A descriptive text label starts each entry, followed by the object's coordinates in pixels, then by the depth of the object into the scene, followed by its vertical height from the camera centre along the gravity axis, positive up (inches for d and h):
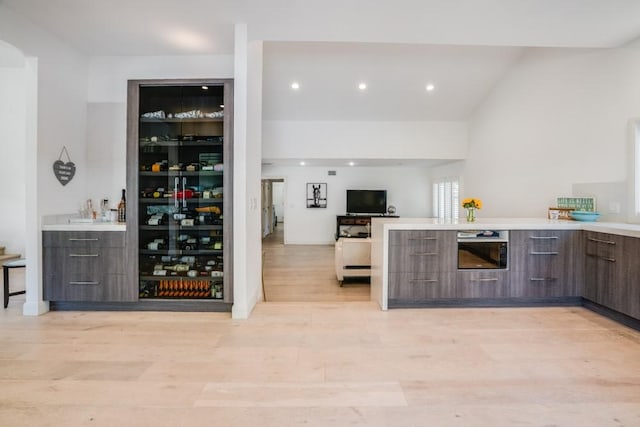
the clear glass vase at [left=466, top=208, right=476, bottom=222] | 147.1 -3.5
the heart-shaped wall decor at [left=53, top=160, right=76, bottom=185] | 132.3 +13.9
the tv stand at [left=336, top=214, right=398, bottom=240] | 378.0 -19.2
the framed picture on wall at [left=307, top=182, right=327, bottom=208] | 390.6 +13.8
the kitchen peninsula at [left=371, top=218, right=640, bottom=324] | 131.2 -22.6
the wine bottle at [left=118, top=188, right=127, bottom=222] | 140.0 -2.8
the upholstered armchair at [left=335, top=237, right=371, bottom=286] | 212.7 -32.8
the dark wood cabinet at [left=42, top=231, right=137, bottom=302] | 127.9 -24.5
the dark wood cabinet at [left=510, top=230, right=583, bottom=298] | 133.6 -19.9
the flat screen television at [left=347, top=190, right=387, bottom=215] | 383.6 +7.2
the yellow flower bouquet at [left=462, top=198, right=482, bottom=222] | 147.2 +0.9
